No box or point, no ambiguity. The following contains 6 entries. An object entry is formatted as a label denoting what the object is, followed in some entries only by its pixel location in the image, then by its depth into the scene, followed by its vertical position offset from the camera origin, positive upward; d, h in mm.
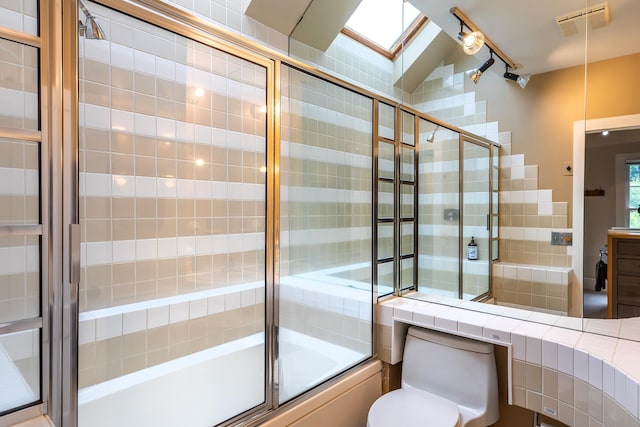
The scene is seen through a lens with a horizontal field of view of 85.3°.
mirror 1746 +574
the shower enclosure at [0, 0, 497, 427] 1037 -34
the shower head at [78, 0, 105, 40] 1087 +591
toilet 1578 -894
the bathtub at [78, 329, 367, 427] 1596 -880
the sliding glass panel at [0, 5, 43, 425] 1007 -49
